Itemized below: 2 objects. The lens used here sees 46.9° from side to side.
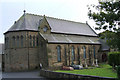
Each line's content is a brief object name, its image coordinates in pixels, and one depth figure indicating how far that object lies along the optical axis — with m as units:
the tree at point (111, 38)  14.20
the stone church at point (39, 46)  34.62
